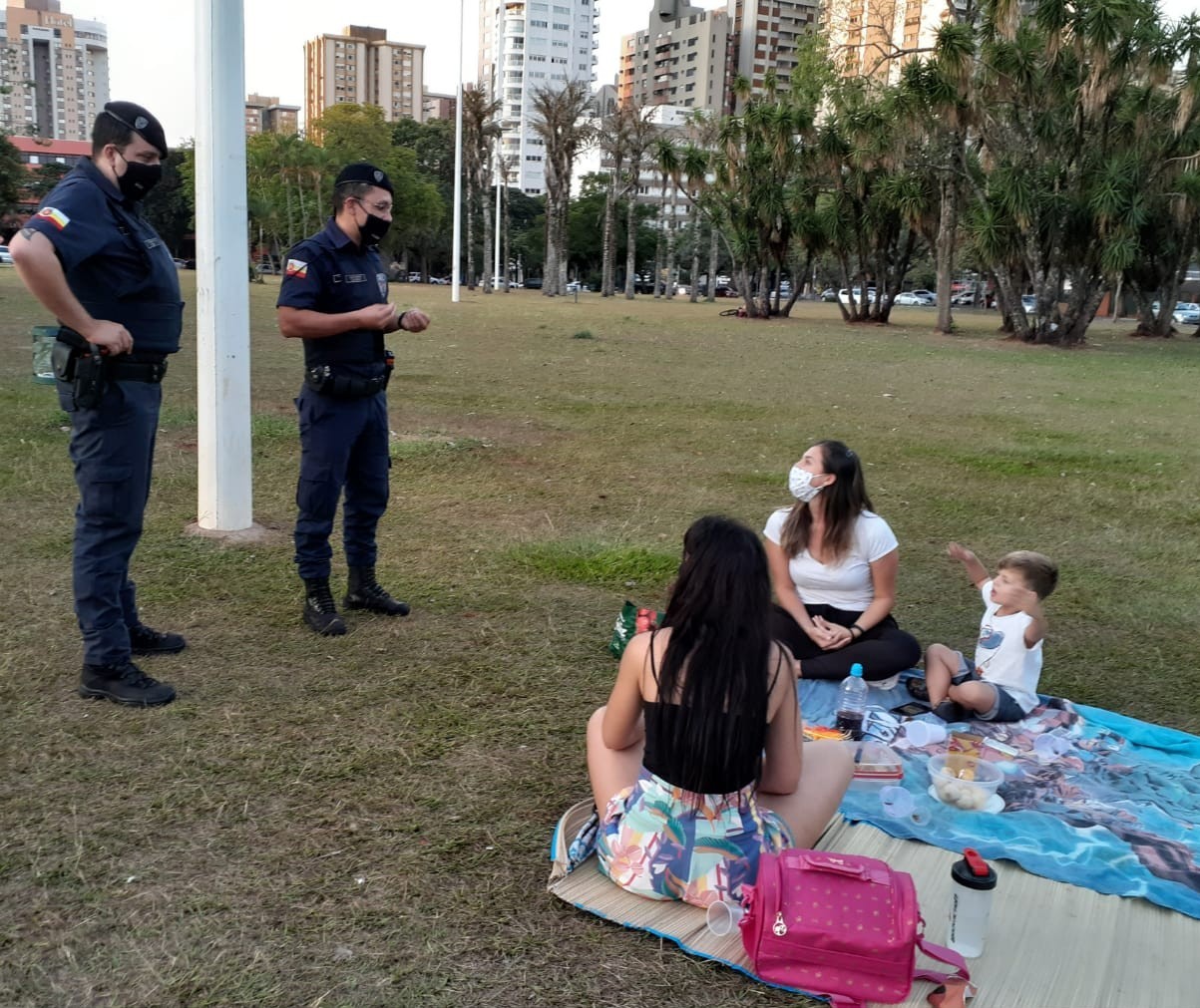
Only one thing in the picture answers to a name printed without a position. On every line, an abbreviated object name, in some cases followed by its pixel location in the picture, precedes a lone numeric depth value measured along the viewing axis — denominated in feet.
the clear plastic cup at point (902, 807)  12.08
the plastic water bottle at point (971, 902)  9.10
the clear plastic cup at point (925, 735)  14.15
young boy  14.75
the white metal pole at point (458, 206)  131.44
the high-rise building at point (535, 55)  425.69
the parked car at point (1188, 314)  158.72
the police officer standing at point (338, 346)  15.61
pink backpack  8.67
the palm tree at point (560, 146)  190.39
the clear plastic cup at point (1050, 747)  13.87
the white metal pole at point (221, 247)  19.74
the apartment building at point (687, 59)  459.32
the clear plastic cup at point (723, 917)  9.52
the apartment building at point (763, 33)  440.04
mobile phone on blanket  15.26
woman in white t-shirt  15.79
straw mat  9.07
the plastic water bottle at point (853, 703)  14.47
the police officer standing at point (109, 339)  12.57
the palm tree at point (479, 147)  179.11
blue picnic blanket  11.03
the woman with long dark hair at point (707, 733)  9.44
